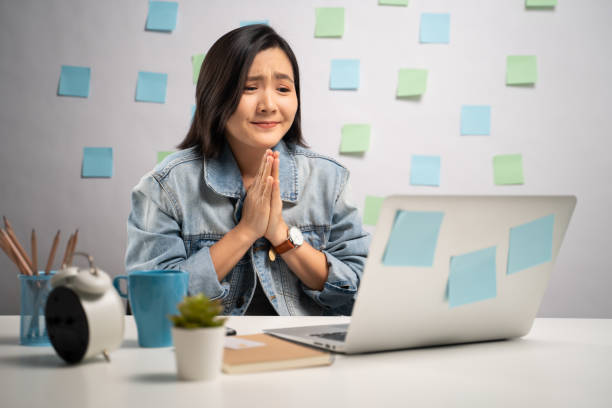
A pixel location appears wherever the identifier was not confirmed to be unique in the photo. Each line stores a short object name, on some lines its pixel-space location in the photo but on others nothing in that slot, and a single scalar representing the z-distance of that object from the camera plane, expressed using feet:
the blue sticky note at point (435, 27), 6.85
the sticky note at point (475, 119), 6.90
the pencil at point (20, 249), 2.34
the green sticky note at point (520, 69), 6.91
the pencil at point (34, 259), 2.33
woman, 4.15
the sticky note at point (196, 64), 6.60
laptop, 2.06
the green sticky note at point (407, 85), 6.86
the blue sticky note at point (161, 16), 6.60
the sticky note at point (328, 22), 6.74
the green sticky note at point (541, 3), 6.89
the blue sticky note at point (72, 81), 6.50
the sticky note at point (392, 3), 6.82
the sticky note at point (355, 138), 6.79
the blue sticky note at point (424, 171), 6.86
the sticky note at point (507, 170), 6.91
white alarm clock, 1.96
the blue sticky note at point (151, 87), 6.57
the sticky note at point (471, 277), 2.25
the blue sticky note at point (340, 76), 6.79
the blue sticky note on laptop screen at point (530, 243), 2.35
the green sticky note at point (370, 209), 6.77
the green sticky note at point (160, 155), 6.59
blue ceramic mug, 2.29
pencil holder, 2.31
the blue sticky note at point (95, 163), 6.54
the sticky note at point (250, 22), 6.68
